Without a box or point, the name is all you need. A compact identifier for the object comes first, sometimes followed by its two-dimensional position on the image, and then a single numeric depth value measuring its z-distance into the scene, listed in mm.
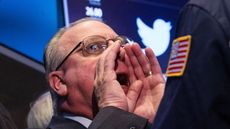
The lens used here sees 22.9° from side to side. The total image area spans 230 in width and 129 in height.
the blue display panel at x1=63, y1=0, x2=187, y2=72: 2289
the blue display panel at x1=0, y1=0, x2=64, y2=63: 2184
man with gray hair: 1400
